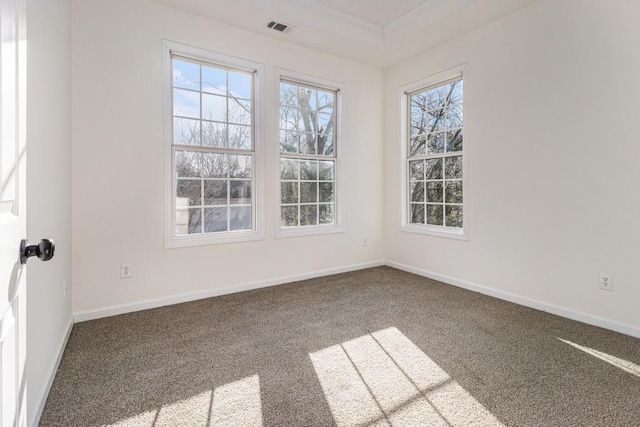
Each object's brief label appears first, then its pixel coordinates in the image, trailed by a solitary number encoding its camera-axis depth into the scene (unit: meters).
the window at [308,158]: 4.01
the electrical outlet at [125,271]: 2.99
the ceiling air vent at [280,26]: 3.46
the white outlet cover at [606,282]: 2.66
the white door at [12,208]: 0.74
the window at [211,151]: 3.30
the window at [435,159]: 3.88
